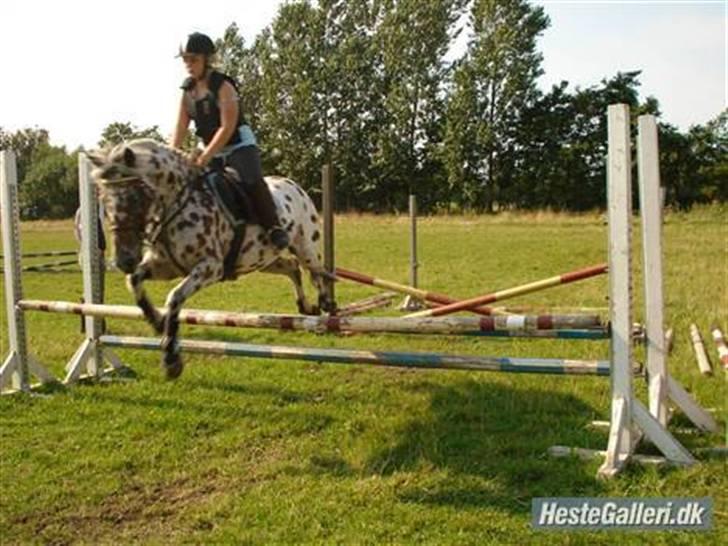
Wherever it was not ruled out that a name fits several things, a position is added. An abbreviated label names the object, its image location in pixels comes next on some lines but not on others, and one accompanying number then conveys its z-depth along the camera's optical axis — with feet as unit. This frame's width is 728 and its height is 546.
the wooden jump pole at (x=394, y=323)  15.99
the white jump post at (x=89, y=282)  23.57
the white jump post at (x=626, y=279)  15.55
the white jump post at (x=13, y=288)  22.39
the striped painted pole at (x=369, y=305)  30.40
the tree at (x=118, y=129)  209.10
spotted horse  15.80
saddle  17.88
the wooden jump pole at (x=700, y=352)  22.65
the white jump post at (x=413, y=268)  36.58
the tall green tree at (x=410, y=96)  157.89
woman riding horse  17.48
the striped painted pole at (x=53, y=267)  58.39
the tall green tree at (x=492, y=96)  150.00
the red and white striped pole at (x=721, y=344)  18.32
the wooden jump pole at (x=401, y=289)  22.68
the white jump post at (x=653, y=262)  16.15
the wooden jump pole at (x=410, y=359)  16.55
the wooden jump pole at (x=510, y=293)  18.62
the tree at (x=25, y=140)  265.95
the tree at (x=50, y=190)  180.24
